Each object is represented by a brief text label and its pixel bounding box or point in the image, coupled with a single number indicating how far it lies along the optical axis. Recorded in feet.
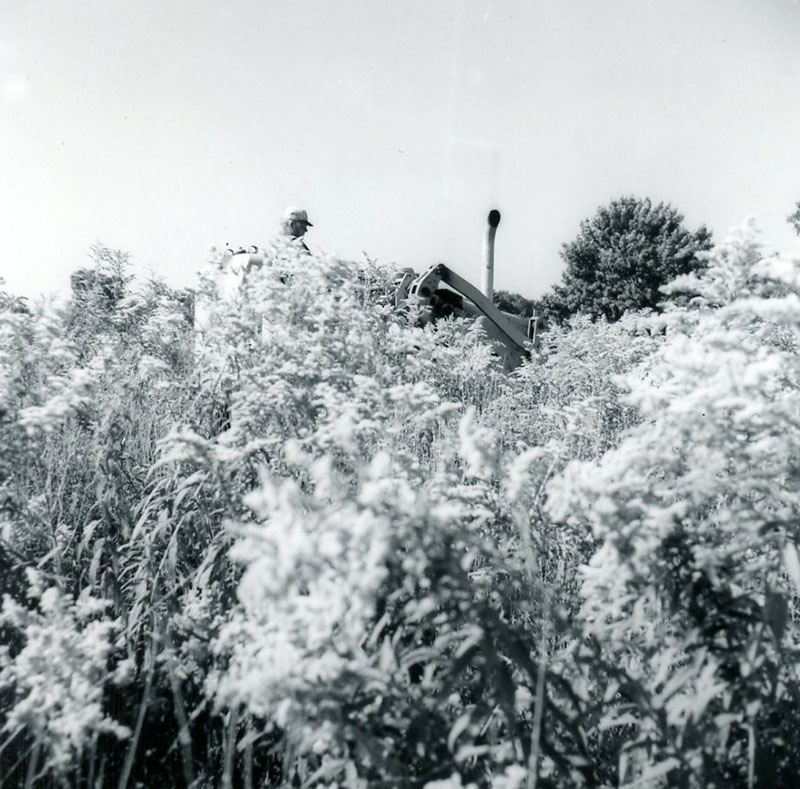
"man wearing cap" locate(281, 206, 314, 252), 21.02
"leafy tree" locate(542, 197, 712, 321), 116.67
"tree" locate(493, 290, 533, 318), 170.56
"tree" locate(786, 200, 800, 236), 88.66
